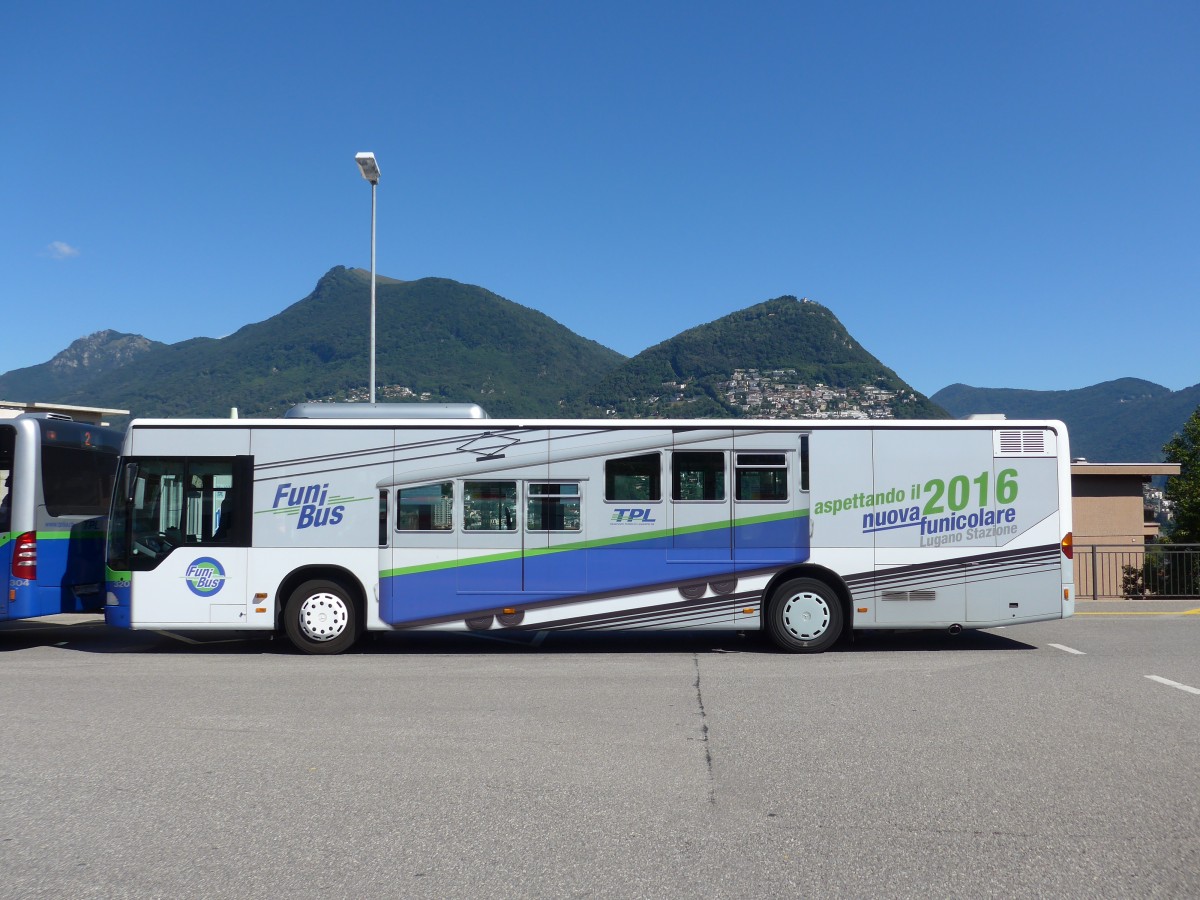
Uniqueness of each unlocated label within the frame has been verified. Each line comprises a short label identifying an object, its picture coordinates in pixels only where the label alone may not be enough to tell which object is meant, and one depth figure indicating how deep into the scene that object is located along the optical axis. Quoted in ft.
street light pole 59.00
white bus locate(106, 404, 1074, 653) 39.29
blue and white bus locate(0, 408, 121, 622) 40.14
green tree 178.60
